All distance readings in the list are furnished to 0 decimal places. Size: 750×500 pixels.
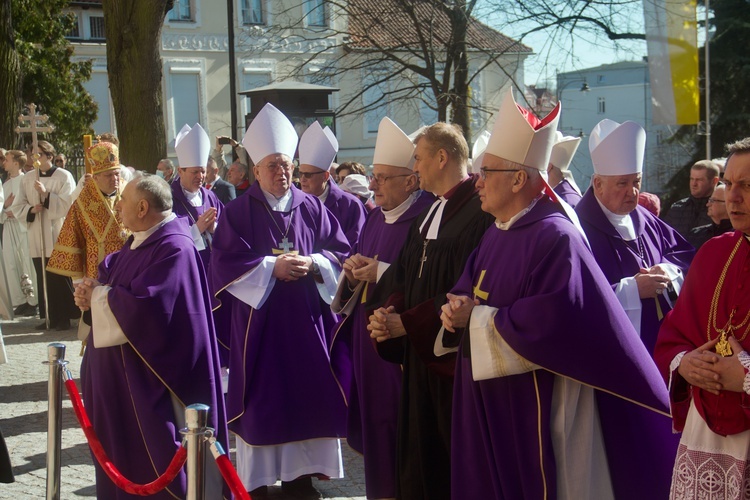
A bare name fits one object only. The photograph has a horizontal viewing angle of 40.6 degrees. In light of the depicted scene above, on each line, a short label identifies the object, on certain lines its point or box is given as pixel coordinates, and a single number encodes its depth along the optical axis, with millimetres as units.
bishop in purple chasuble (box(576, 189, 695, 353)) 5473
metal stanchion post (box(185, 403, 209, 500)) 3789
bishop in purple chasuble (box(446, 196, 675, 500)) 3799
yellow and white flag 12023
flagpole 12266
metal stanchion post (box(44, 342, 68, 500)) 5406
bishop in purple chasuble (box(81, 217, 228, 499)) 5145
